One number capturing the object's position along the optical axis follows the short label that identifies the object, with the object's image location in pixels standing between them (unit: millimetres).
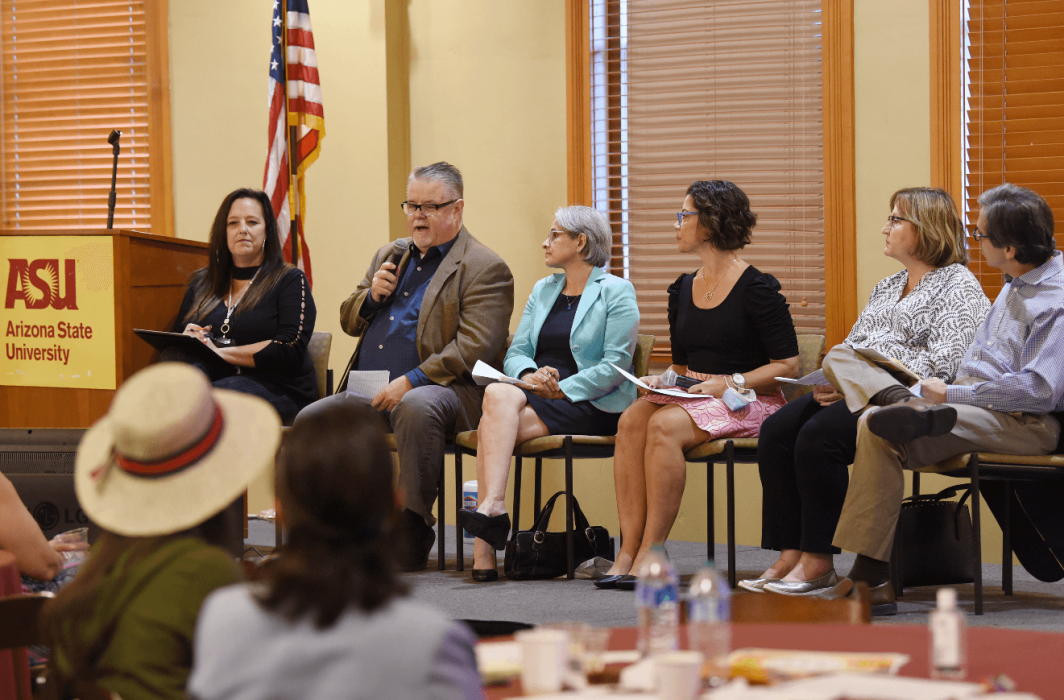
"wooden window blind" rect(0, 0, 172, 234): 12383
